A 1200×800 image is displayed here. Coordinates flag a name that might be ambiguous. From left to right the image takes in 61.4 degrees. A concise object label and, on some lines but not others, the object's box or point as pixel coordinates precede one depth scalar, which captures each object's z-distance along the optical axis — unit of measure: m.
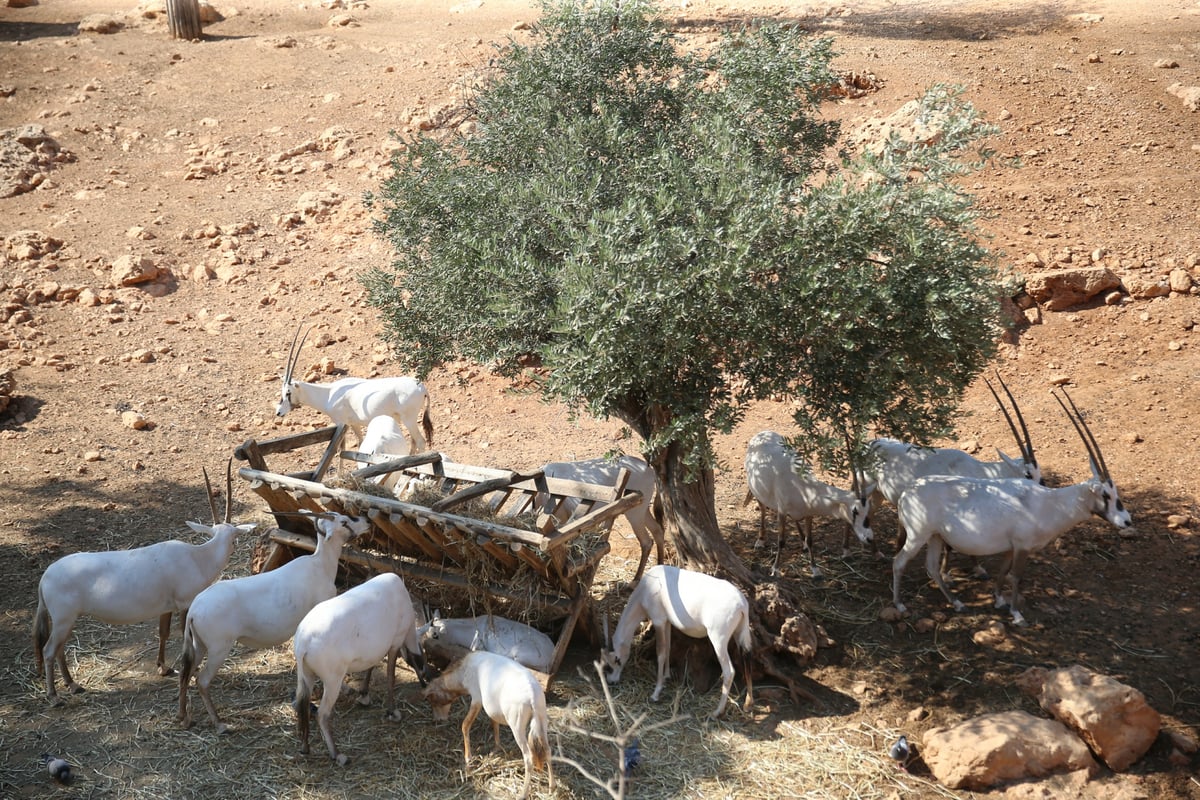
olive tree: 6.53
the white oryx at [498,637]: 7.34
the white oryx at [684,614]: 7.08
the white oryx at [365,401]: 11.50
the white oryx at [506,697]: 6.10
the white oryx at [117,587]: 7.25
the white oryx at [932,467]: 8.95
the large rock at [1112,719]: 6.51
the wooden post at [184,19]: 22.45
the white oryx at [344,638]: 6.42
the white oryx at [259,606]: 6.75
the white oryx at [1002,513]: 8.08
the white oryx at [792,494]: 8.86
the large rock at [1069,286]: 13.17
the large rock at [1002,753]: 6.36
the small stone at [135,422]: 12.71
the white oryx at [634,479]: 8.70
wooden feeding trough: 7.06
